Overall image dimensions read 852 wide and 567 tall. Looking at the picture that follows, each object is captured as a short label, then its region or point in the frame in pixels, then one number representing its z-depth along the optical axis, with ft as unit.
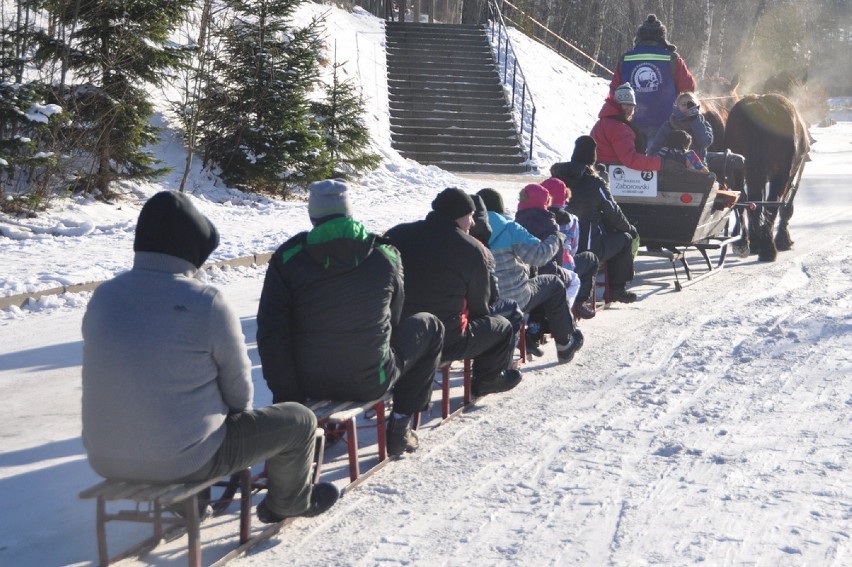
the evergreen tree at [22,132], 39.70
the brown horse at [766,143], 40.65
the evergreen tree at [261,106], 54.13
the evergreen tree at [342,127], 59.21
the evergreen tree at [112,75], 44.93
